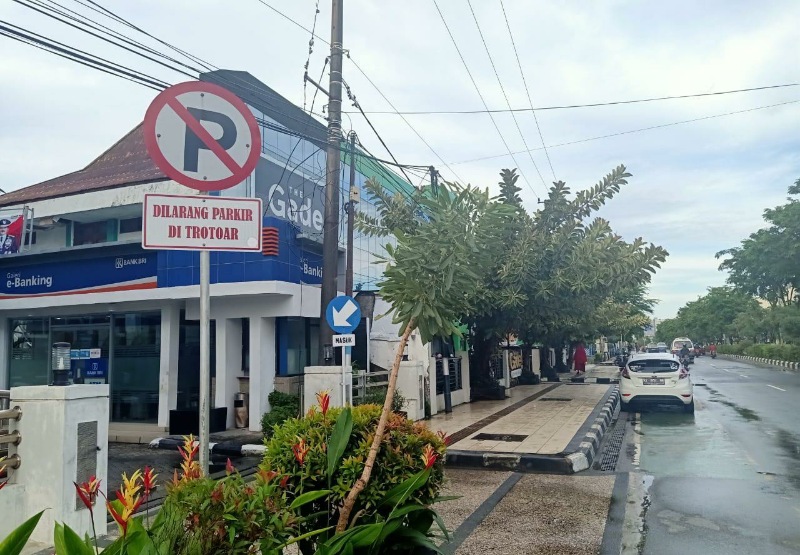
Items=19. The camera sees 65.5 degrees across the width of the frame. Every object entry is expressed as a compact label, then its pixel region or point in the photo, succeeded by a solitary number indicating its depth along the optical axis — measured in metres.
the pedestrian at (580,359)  33.78
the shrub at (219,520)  2.42
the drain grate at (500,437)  10.80
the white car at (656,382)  14.77
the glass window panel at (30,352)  15.84
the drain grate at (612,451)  9.10
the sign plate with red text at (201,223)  3.31
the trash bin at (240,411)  13.38
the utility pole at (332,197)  11.33
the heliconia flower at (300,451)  3.34
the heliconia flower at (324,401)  3.67
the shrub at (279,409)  11.84
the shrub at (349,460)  3.48
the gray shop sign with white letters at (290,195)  17.19
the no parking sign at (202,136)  3.46
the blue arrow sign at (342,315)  9.71
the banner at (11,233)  15.59
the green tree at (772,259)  36.25
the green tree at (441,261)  3.68
